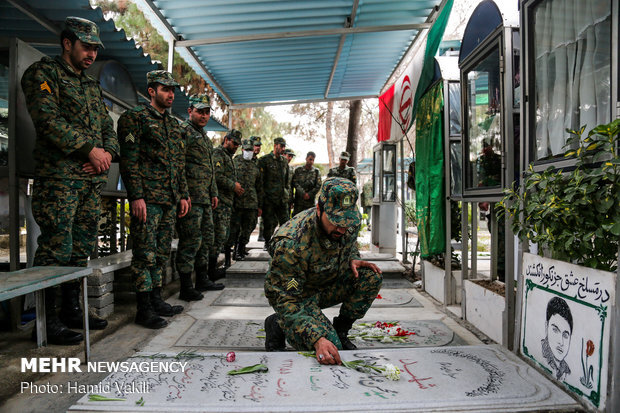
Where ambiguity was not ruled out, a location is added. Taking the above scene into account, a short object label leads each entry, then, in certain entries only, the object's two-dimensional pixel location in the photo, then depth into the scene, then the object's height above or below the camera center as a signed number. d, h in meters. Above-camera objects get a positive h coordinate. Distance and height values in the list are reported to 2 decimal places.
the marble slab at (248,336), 2.88 -1.01
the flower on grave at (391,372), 1.91 -0.81
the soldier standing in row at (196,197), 4.01 +0.10
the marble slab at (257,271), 5.36 -0.87
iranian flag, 4.32 +1.61
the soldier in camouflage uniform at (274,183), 7.07 +0.43
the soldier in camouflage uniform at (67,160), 2.56 +0.32
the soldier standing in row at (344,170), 7.59 +0.71
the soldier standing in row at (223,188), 5.11 +0.25
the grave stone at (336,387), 1.67 -0.84
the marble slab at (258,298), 4.14 -1.01
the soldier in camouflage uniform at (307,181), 7.84 +0.51
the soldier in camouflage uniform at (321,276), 2.12 -0.42
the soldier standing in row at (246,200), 6.31 +0.11
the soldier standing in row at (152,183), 3.23 +0.20
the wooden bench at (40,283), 1.81 -0.37
